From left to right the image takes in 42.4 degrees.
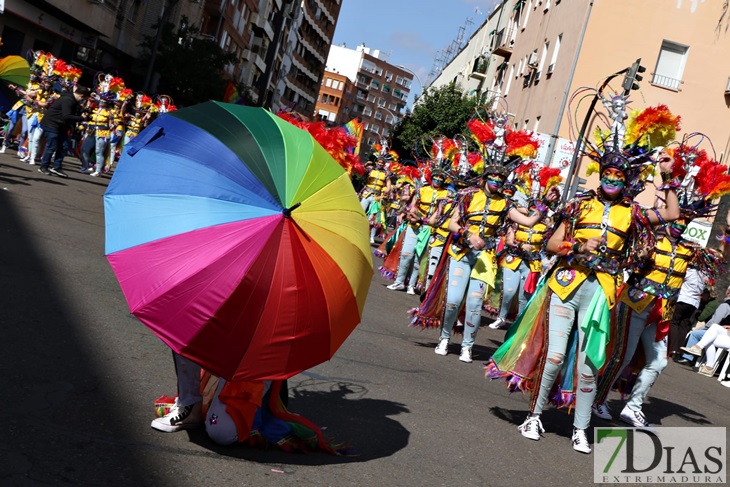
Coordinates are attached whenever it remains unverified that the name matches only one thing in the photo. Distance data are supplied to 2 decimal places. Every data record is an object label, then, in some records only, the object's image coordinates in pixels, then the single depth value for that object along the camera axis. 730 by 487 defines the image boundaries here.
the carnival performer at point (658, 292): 7.96
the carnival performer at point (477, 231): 8.96
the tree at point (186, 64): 41.66
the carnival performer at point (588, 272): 6.49
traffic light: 17.75
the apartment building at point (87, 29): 31.16
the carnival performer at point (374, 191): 23.62
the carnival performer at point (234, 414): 4.77
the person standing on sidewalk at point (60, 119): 17.09
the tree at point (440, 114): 46.00
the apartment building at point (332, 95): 148.12
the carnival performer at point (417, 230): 14.02
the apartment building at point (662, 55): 31.23
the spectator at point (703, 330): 15.98
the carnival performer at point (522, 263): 12.12
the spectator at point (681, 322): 15.53
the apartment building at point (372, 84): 163.25
